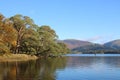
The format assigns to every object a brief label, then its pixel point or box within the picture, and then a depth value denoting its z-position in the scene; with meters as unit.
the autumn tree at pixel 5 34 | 32.99
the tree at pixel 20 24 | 51.52
